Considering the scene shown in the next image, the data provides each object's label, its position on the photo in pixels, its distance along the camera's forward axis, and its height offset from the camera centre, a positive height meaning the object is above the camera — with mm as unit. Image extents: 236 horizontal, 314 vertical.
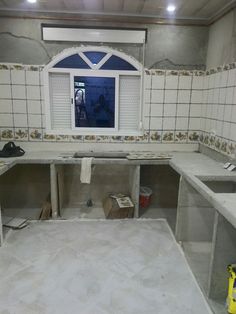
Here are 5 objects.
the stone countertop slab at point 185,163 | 1858 -569
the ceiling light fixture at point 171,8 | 2615 +1008
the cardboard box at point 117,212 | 2957 -1182
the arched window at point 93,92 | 3109 +170
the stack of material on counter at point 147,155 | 2931 -552
